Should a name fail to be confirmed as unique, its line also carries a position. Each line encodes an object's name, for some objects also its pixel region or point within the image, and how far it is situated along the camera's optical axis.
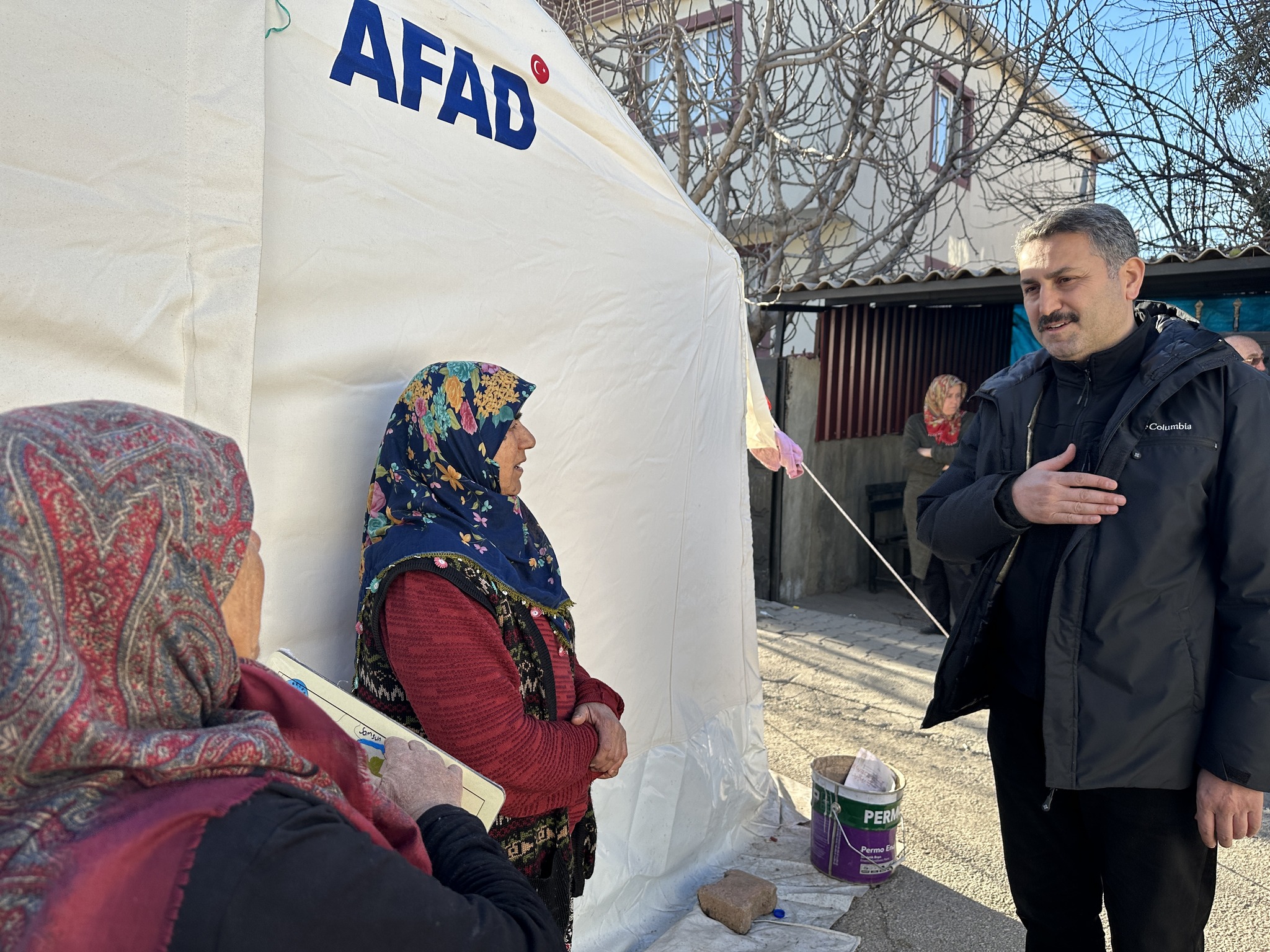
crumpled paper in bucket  3.13
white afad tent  1.58
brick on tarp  2.90
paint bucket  3.09
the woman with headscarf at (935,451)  6.36
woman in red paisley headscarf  0.73
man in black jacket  1.84
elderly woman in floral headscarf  1.70
